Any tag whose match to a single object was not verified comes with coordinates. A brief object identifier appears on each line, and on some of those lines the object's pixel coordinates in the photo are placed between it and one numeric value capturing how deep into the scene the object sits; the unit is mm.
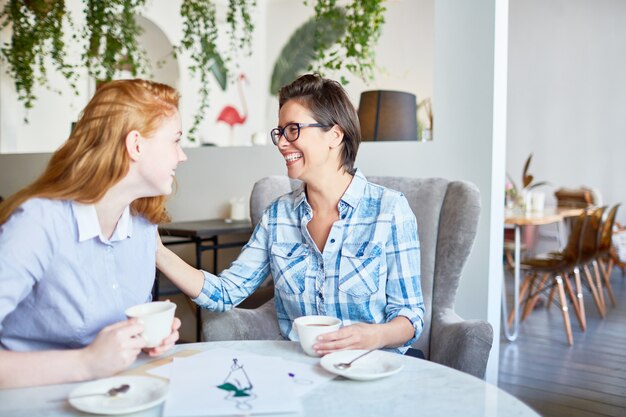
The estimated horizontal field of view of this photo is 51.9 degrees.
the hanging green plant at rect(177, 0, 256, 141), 3750
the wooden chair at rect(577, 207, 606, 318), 4530
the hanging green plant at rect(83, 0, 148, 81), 4051
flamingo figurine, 5152
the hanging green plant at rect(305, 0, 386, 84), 2896
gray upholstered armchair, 1697
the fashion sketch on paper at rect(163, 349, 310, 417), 936
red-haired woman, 1067
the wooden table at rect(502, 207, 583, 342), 4074
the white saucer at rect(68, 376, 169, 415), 910
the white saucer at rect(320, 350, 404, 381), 1053
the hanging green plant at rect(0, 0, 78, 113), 4305
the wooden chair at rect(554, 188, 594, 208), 5915
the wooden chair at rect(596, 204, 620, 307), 4939
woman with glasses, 1660
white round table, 938
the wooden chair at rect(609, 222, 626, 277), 5863
